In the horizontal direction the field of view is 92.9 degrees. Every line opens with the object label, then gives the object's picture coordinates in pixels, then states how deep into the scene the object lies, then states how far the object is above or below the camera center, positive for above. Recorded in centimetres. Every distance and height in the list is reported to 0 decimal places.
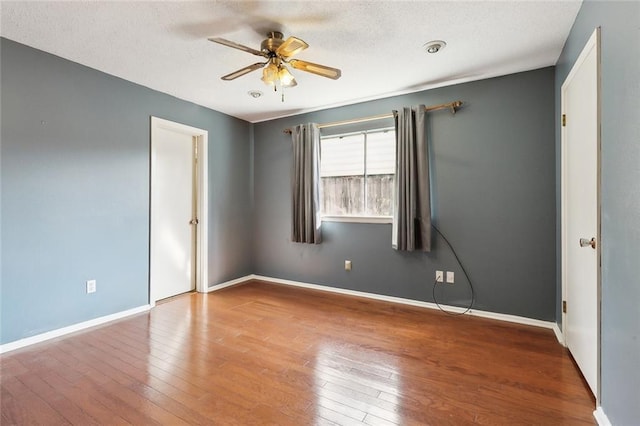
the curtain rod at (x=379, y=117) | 325 +113
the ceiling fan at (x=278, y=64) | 223 +112
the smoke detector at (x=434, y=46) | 245 +135
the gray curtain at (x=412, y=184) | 334 +29
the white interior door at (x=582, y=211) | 173 -1
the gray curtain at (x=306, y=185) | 404 +34
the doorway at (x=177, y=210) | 356 +1
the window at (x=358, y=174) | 372 +47
